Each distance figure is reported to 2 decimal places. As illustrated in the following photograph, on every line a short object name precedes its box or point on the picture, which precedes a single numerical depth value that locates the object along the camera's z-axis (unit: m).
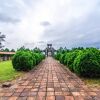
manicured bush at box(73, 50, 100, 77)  4.41
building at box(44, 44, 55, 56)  41.81
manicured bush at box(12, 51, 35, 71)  6.46
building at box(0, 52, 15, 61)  20.69
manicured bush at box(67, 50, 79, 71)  6.21
